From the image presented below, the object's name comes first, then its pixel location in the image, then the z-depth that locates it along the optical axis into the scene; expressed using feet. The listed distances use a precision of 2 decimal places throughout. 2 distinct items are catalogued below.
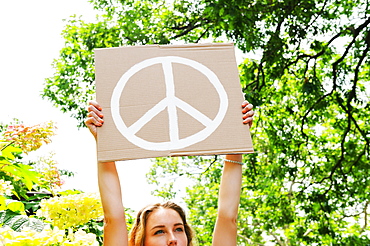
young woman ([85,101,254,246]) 4.27
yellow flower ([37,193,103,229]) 4.70
